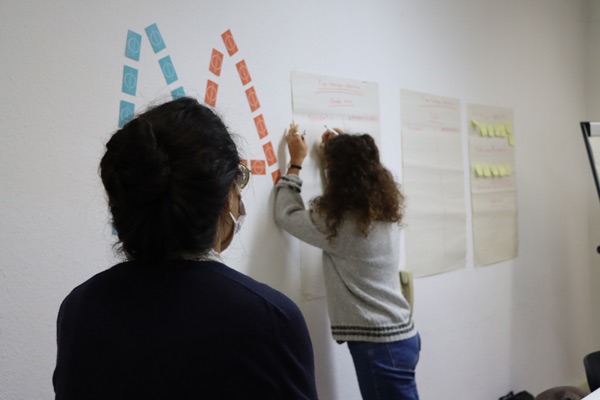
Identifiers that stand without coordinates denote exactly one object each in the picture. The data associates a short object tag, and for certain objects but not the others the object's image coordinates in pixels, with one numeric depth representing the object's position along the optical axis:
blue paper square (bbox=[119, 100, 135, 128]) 1.46
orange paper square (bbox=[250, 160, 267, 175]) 1.81
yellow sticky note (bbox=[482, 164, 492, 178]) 2.84
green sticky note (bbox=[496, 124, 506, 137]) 2.95
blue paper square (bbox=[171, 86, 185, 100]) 1.58
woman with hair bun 0.74
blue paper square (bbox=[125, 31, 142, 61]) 1.48
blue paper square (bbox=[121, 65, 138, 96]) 1.47
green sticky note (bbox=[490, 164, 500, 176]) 2.90
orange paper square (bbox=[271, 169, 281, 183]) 1.88
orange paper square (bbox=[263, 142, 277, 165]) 1.85
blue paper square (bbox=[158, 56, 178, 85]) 1.56
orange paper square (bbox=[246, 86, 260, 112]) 1.79
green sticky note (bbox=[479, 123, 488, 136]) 2.81
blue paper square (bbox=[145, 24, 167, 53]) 1.53
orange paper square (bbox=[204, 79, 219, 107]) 1.67
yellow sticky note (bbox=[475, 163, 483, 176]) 2.78
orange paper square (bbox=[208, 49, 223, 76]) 1.68
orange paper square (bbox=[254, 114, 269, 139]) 1.82
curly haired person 1.77
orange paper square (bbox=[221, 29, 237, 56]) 1.73
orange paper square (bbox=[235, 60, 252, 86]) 1.76
